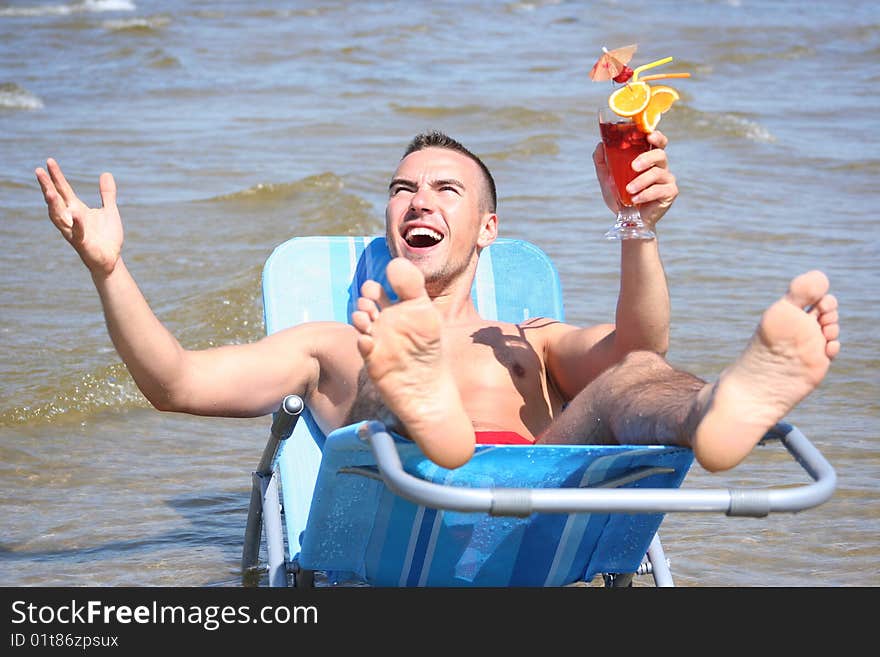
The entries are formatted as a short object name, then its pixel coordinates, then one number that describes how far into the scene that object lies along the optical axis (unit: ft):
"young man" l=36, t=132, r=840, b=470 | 17.01
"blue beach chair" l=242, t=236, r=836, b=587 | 16.43
